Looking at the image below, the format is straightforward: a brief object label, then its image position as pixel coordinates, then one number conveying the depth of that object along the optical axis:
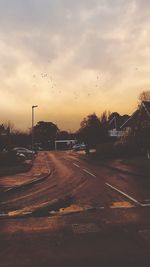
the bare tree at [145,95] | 44.07
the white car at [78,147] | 46.29
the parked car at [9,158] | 20.08
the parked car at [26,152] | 29.58
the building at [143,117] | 20.84
